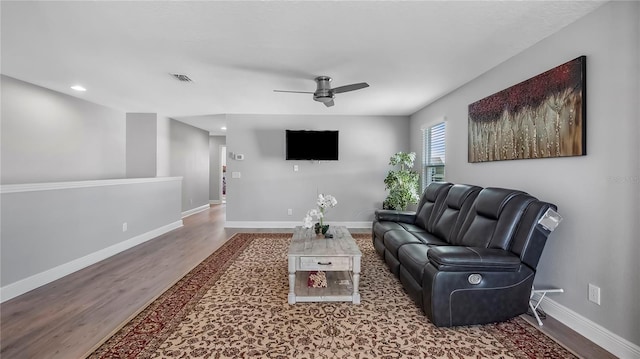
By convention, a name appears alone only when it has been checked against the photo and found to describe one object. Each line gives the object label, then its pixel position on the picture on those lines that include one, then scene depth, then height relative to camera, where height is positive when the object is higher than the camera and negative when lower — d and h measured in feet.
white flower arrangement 9.80 -1.23
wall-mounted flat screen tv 17.74 +2.24
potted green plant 15.84 -0.36
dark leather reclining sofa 6.51 -2.21
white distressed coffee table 7.98 -2.58
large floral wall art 6.79 +1.90
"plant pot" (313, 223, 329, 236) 10.11 -1.90
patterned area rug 5.96 -3.81
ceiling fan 10.71 +3.53
